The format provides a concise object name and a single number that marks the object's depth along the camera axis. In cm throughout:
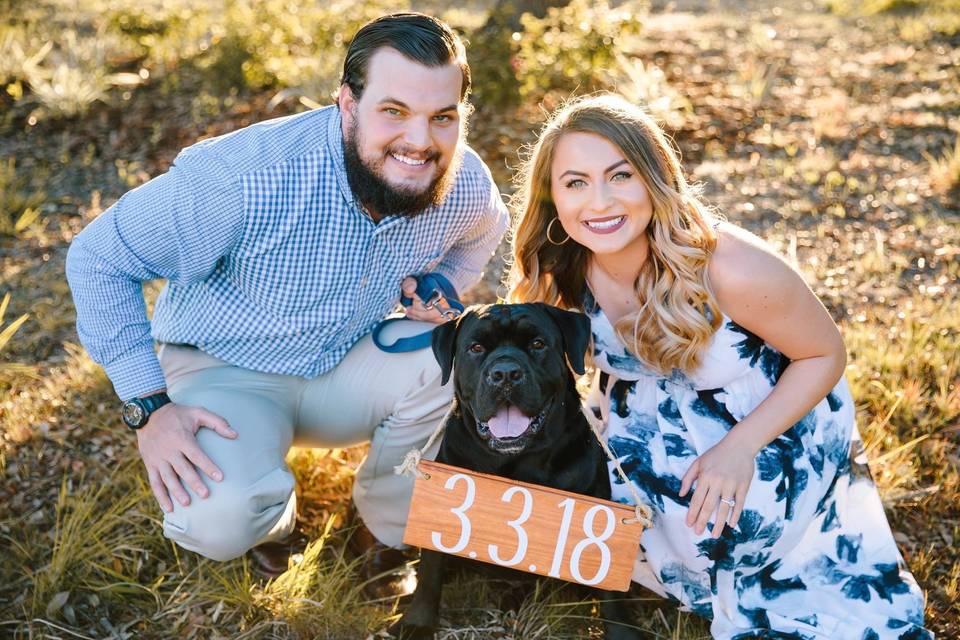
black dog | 259
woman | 265
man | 274
